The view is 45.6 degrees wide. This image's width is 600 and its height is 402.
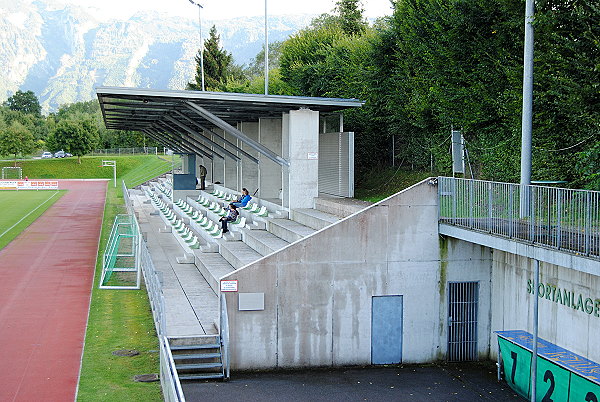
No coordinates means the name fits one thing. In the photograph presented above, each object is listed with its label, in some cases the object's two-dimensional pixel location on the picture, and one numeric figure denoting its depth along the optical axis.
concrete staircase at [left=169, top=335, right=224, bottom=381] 13.91
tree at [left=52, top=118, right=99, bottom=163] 91.38
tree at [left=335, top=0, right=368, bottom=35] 45.59
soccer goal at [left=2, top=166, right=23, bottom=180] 85.19
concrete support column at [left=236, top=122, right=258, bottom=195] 32.62
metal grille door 16.12
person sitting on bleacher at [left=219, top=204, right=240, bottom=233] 23.55
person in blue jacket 26.06
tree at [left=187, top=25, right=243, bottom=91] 84.19
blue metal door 15.67
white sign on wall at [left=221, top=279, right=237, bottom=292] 14.65
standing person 40.22
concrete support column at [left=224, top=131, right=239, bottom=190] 36.62
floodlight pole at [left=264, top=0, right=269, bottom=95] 29.45
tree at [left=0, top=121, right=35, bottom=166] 92.19
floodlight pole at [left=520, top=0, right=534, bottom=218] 13.42
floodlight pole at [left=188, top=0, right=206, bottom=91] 46.78
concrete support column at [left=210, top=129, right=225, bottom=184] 40.34
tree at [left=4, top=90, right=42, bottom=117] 146.12
